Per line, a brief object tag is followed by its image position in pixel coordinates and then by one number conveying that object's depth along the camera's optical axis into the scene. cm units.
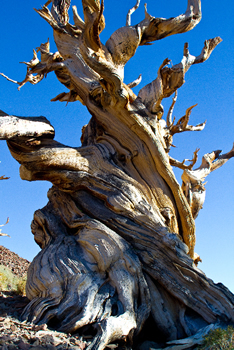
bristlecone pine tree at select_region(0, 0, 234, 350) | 308
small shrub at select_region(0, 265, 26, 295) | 497
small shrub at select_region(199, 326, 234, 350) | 259
